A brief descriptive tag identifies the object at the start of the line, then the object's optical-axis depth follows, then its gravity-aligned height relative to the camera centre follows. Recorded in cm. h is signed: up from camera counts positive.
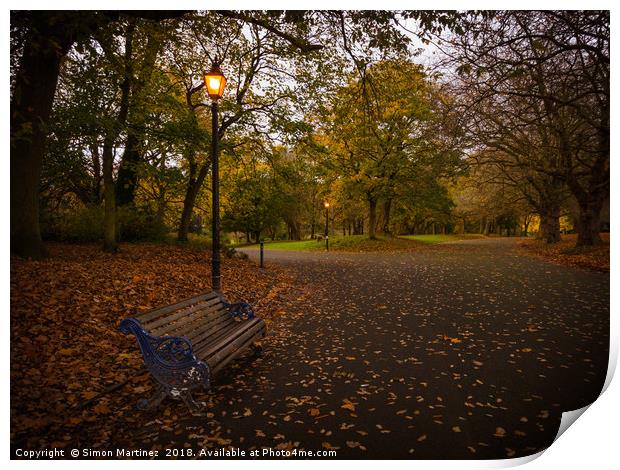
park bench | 351 -142
